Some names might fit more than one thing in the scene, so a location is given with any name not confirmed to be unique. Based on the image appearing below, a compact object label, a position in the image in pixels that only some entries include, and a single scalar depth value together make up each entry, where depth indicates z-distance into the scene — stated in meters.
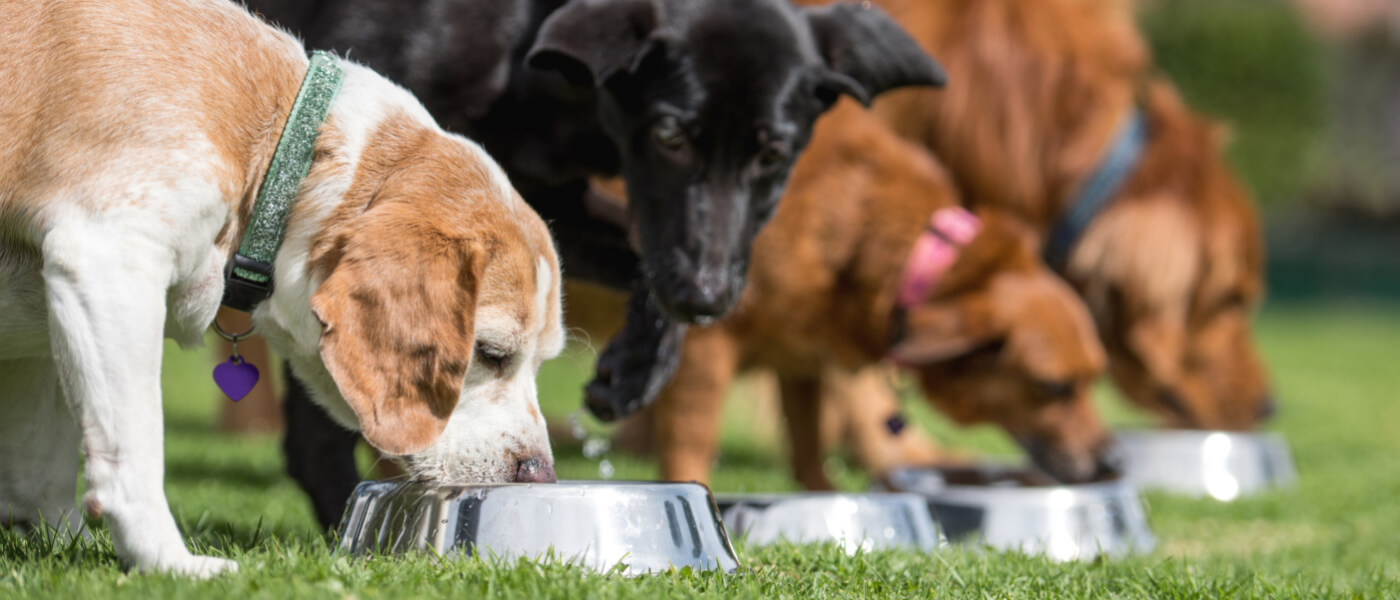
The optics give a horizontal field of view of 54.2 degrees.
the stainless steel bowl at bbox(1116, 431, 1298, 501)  5.84
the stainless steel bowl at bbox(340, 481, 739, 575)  2.55
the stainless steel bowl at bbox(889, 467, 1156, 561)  4.05
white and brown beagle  2.25
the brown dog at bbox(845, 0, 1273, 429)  6.23
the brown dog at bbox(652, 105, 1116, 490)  4.83
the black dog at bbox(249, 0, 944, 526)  3.47
